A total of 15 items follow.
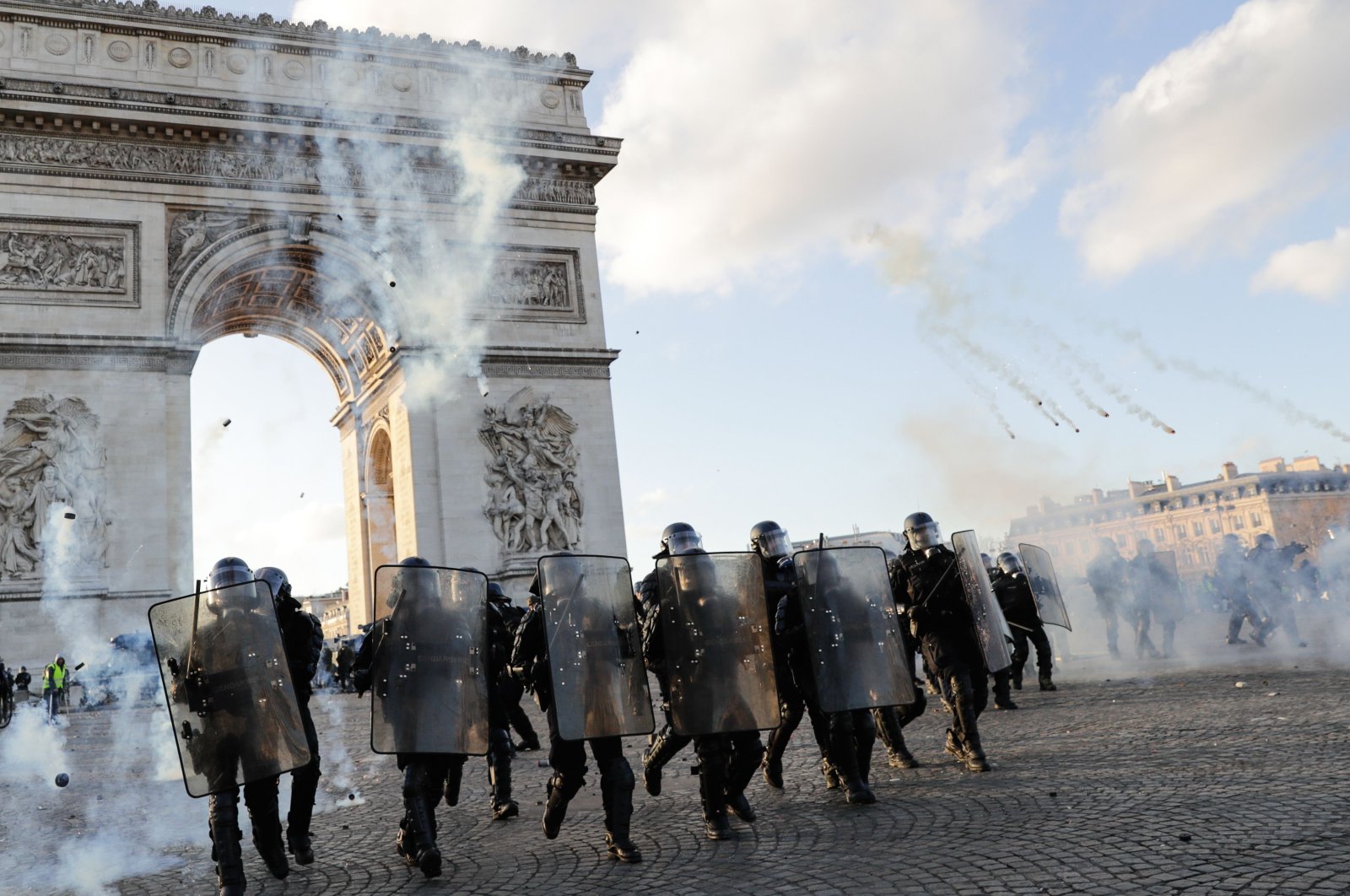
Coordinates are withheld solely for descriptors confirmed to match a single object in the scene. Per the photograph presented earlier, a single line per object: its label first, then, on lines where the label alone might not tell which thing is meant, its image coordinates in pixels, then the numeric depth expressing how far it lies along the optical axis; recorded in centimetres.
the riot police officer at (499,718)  557
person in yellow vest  1418
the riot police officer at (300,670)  532
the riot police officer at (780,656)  609
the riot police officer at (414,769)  487
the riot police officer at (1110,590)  1525
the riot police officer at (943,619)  673
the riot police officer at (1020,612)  1102
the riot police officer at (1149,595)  1474
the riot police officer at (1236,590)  1511
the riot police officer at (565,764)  493
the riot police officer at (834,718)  579
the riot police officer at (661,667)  559
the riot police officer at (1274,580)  1559
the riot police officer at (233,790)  458
